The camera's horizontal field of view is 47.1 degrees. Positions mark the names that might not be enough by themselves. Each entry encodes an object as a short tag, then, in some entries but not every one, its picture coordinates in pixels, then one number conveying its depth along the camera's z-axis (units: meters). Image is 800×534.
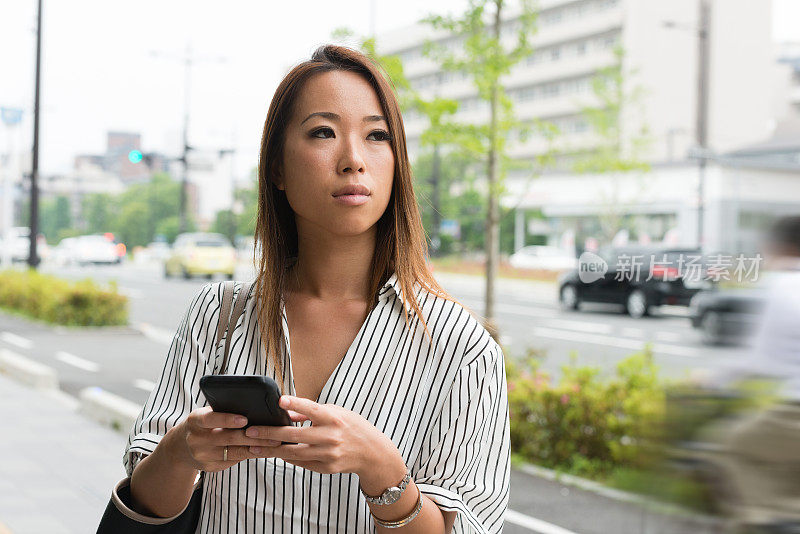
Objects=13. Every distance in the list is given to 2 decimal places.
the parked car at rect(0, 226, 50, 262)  27.92
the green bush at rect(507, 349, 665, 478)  5.70
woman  1.32
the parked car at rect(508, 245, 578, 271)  32.94
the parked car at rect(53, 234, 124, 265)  31.66
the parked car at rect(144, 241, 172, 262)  35.57
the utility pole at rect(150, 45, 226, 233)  20.69
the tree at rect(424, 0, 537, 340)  7.38
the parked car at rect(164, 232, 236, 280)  26.83
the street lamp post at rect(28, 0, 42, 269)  16.12
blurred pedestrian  1.87
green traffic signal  19.41
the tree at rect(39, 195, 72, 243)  19.17
